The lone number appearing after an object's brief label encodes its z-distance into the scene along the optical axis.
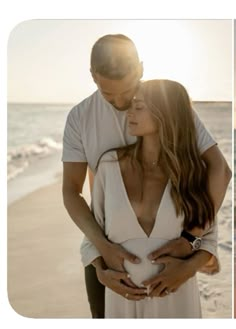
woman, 1.91
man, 1.92
